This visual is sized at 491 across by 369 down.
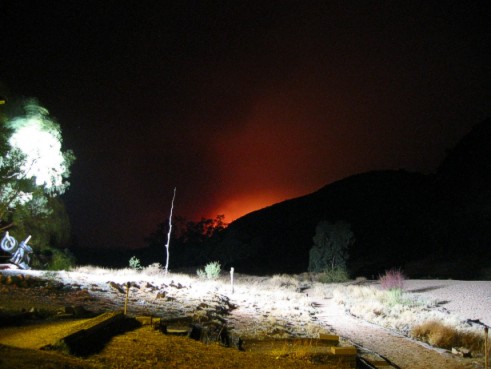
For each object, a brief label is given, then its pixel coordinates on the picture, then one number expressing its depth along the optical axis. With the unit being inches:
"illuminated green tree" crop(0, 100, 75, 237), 883.4
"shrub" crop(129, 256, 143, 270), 1276.0
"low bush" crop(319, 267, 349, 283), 1462.8
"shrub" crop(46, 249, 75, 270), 1120.8
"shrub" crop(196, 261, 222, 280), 1291.8
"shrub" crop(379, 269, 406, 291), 1091.5
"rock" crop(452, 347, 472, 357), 494.1
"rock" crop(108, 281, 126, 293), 749.9
